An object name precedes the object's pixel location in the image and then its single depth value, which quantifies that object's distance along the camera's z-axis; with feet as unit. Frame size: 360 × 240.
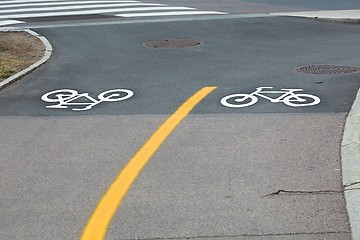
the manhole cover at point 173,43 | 55.47
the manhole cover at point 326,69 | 41.75
